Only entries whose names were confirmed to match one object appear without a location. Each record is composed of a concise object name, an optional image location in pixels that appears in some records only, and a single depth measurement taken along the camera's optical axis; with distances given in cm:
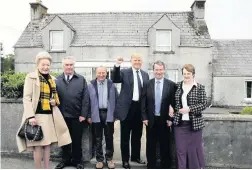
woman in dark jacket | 429
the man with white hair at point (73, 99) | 465
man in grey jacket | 477
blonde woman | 406
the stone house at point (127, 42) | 1862
